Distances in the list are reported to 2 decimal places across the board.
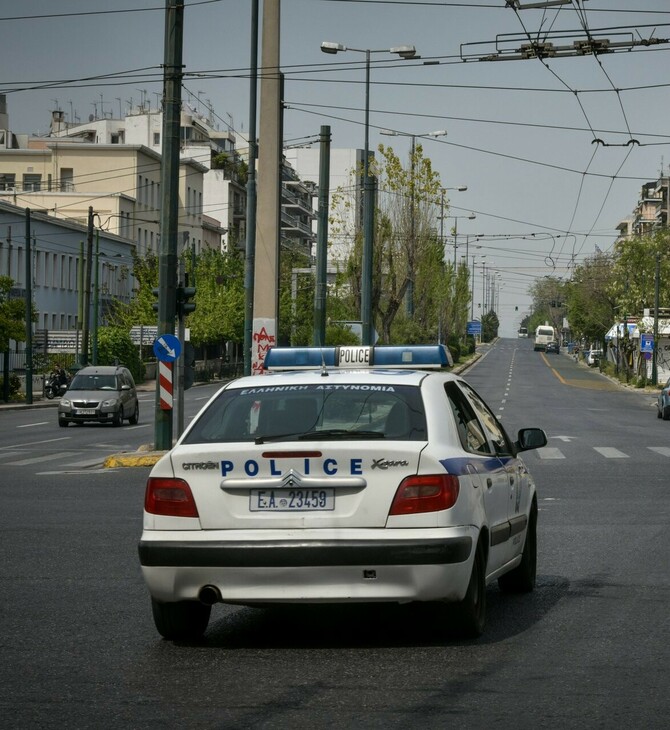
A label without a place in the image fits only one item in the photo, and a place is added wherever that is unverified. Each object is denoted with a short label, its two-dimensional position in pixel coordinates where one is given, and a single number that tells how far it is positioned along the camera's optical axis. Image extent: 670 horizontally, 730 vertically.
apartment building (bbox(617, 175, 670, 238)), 187.20
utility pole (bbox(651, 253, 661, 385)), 81.88
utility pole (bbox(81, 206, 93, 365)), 66.21
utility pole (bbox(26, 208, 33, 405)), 61.21
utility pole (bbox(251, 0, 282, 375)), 28.22
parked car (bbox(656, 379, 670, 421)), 49.59
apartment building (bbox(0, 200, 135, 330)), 82.06
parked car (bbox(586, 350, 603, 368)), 128.25
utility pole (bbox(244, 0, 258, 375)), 39.75
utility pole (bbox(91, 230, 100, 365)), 72.99
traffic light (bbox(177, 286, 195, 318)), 26.89
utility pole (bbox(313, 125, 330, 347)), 38.47
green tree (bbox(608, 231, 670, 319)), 94.81
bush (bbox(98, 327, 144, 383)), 80.75
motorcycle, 69.94
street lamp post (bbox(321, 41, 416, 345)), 46.50
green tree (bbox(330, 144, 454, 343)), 73.56
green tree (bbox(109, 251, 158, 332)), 93.38
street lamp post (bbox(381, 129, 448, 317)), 75.88
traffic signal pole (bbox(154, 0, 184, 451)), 26.20
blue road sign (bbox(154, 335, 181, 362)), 26.14
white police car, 8.21
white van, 176.25
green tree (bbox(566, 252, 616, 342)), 122.56
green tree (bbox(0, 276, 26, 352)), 59.47
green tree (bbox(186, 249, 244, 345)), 92.75
